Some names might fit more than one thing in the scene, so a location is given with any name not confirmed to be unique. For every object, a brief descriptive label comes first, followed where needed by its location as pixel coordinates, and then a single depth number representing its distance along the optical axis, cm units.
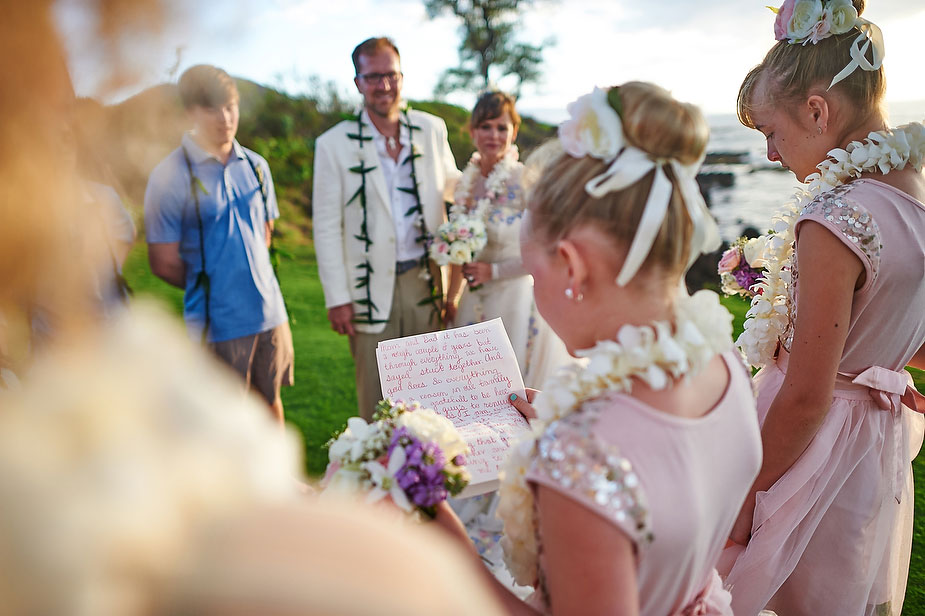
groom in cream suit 393
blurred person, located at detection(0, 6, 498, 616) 39
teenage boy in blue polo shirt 368
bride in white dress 414
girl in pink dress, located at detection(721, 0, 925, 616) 160
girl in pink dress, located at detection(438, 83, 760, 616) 92
